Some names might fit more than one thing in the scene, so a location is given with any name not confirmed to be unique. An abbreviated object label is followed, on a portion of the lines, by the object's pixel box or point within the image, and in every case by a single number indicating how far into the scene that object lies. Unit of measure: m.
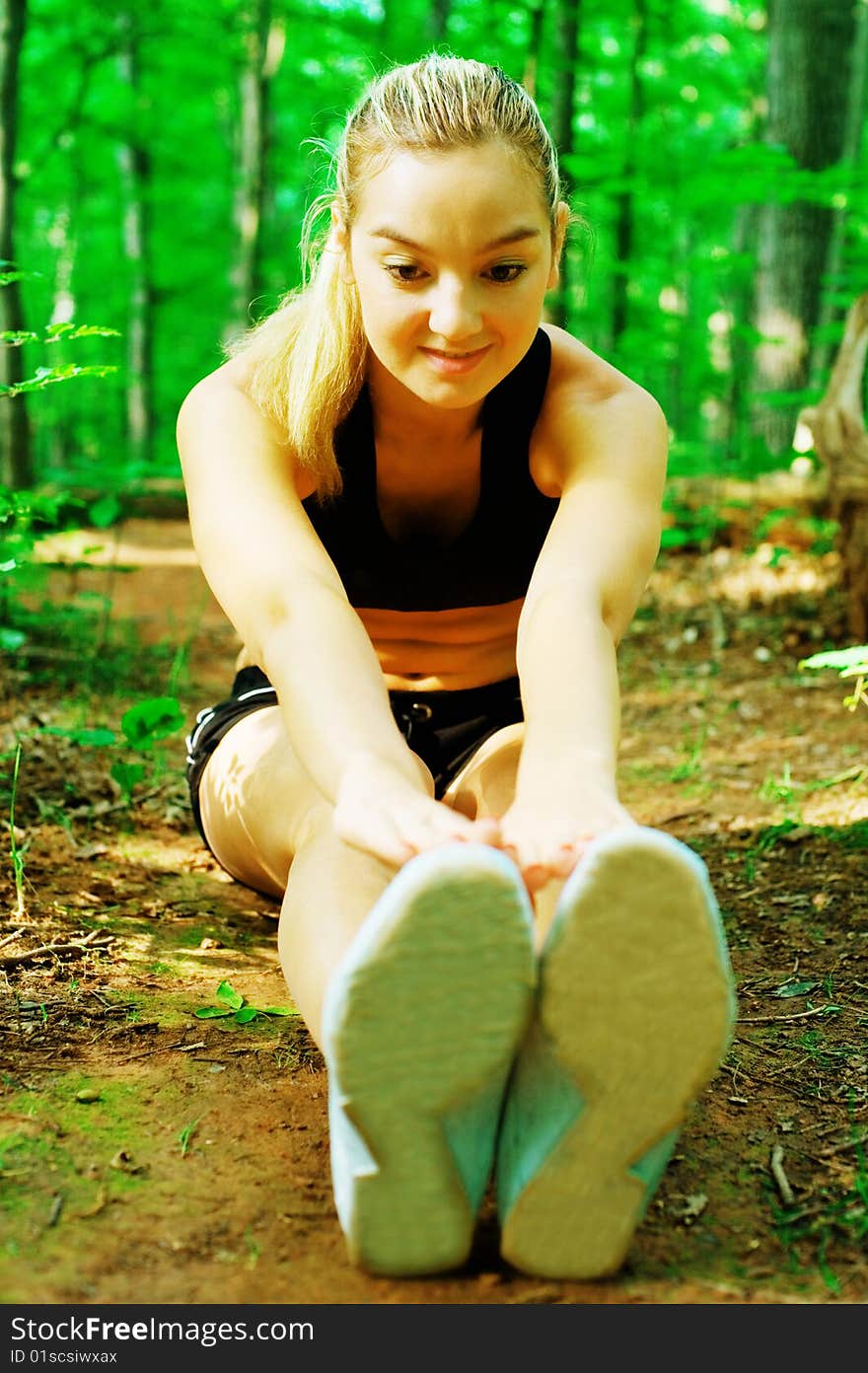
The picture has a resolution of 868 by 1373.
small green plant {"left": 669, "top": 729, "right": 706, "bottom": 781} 3.51
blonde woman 1.17
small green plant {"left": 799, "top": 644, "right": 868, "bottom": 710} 2.38
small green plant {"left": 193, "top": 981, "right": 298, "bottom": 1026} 1.98
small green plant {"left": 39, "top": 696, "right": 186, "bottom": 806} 2.62
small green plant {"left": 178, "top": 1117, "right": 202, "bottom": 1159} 1.57
